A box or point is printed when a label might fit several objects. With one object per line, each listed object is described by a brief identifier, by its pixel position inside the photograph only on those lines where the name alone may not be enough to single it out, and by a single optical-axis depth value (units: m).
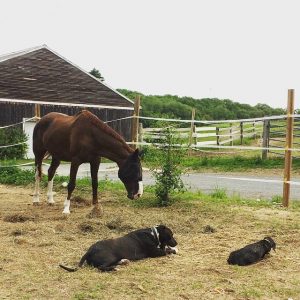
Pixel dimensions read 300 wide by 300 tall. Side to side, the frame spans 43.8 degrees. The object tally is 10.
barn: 16.53
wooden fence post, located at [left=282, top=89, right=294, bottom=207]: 6.18
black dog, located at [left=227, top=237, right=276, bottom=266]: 3.62
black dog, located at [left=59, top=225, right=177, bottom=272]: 3.51
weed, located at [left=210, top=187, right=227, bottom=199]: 6.89
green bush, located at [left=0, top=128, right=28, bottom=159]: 14.91
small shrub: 6.23
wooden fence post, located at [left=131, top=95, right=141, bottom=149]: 7.80
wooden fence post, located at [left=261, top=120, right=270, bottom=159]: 12.80
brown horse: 5.65
